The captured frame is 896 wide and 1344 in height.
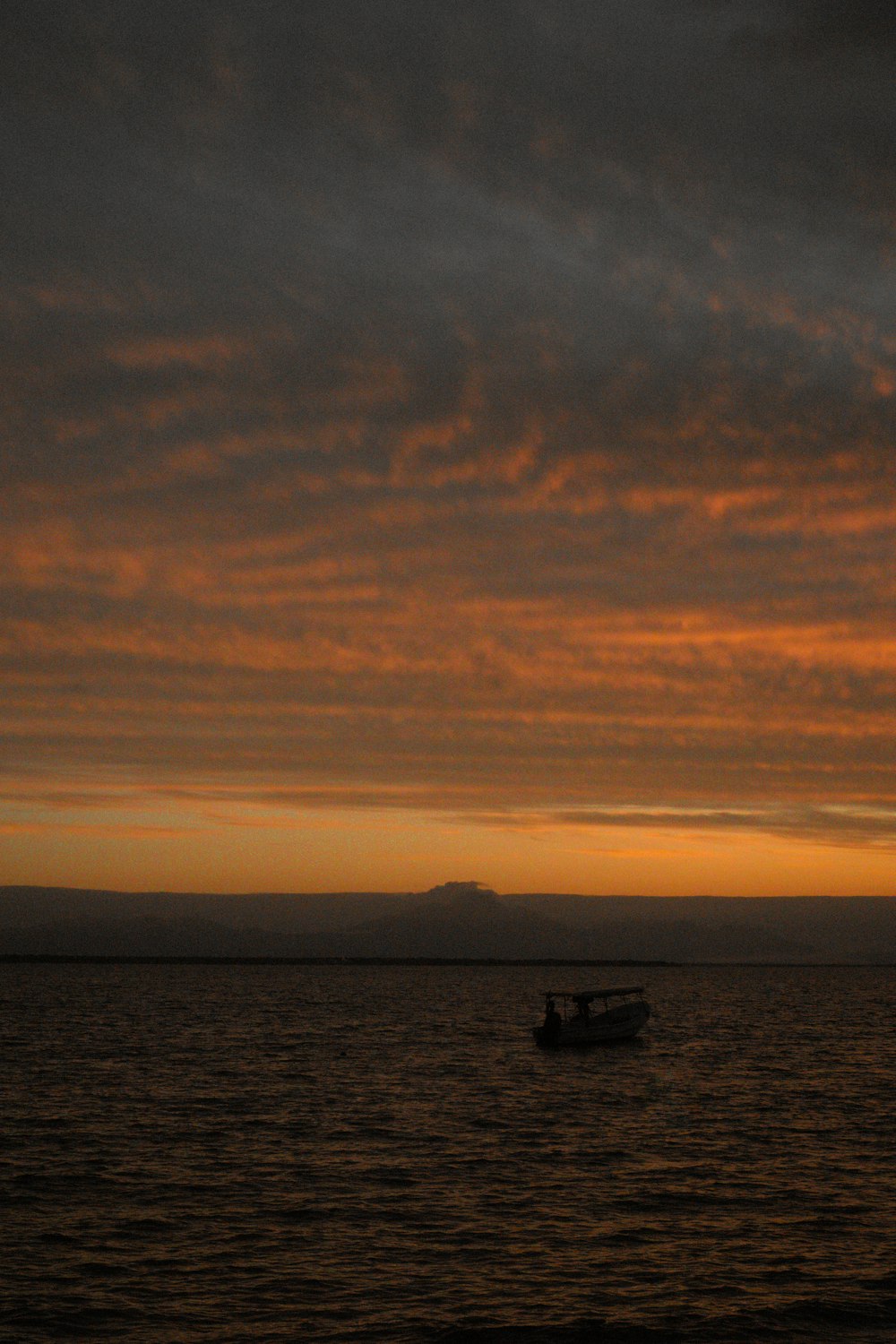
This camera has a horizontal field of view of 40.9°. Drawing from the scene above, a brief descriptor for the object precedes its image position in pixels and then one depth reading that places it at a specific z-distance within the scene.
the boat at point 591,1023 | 88.38
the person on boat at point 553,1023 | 87.94
